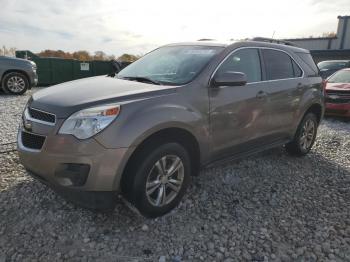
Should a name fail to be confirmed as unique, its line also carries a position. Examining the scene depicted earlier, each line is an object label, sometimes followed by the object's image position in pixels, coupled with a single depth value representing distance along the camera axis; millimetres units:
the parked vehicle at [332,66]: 14844
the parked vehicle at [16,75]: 10344
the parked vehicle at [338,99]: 8638
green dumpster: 15062
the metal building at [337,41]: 28469
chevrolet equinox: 2717
